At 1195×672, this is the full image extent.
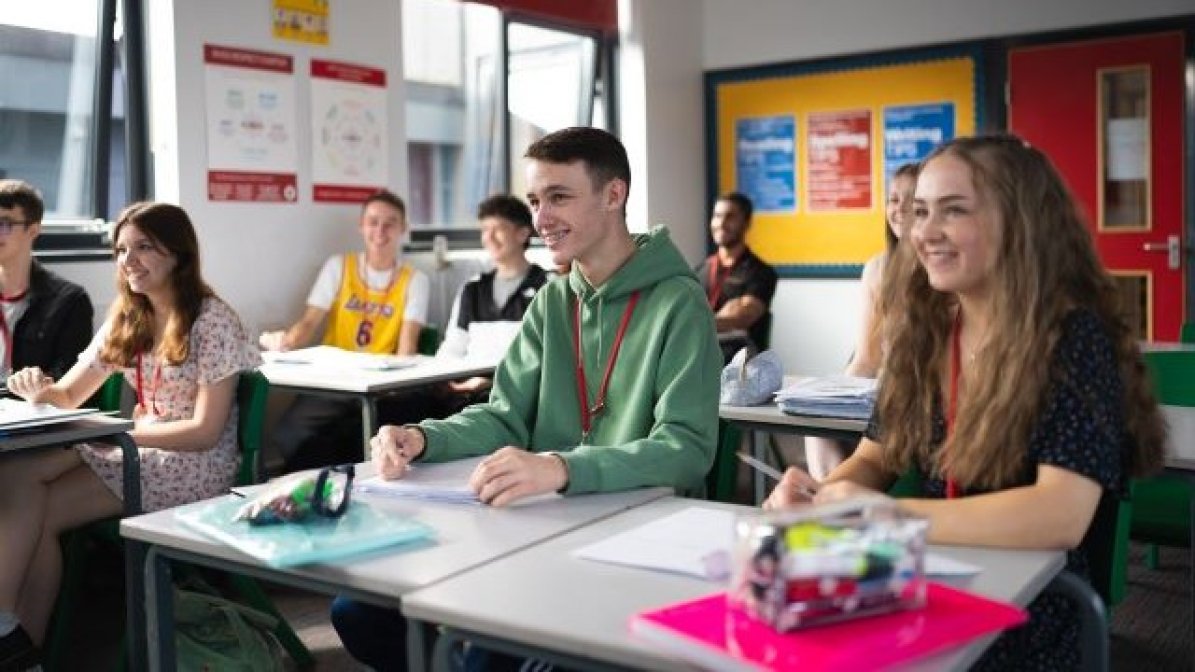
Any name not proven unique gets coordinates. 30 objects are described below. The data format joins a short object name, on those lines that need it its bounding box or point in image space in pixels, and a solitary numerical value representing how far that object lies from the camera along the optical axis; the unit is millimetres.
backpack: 2689
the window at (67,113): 4551
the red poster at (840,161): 7004
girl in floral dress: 3023
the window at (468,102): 6543
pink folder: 1146
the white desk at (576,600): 1259
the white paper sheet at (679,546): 1468
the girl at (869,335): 3393
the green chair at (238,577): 3113
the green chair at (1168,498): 2902
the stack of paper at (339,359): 4176
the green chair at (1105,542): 1666
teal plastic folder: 1580
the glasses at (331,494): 1729
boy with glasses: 3840
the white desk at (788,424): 2900
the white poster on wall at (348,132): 5344
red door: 6078
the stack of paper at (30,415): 2697
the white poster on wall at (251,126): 4891
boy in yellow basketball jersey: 5129
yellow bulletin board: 6746
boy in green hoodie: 2094
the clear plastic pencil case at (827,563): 1190
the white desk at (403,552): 1529
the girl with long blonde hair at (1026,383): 1545
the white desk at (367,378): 3754
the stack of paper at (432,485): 1909
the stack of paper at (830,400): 2924
